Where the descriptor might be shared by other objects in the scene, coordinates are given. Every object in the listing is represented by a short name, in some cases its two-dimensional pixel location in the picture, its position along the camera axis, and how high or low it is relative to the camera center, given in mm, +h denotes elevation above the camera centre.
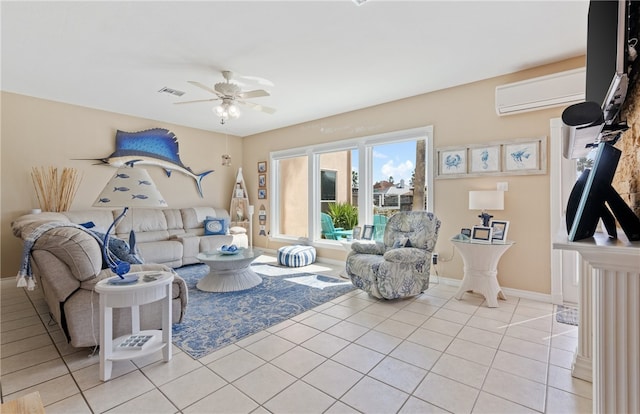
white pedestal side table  3078 -641
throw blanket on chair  2143 -425
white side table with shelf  1867 -687
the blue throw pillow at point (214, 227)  5395 -380
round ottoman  4871 -830
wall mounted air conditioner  2916 +1214
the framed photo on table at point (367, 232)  4406 -384
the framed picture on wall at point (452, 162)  3705 +586
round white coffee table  3555 -851
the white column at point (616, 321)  852 -340
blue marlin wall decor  4914 +992
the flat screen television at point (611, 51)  1017 +636
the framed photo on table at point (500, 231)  3172 -255
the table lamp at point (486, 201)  3166 +71
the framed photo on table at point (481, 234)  3160 -291
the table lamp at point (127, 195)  2015 +78
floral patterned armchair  3148 -596
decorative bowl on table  3792 -572
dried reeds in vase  4176 +269
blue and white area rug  2436 -1058
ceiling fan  3351 +1285
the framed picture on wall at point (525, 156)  3205 +578
